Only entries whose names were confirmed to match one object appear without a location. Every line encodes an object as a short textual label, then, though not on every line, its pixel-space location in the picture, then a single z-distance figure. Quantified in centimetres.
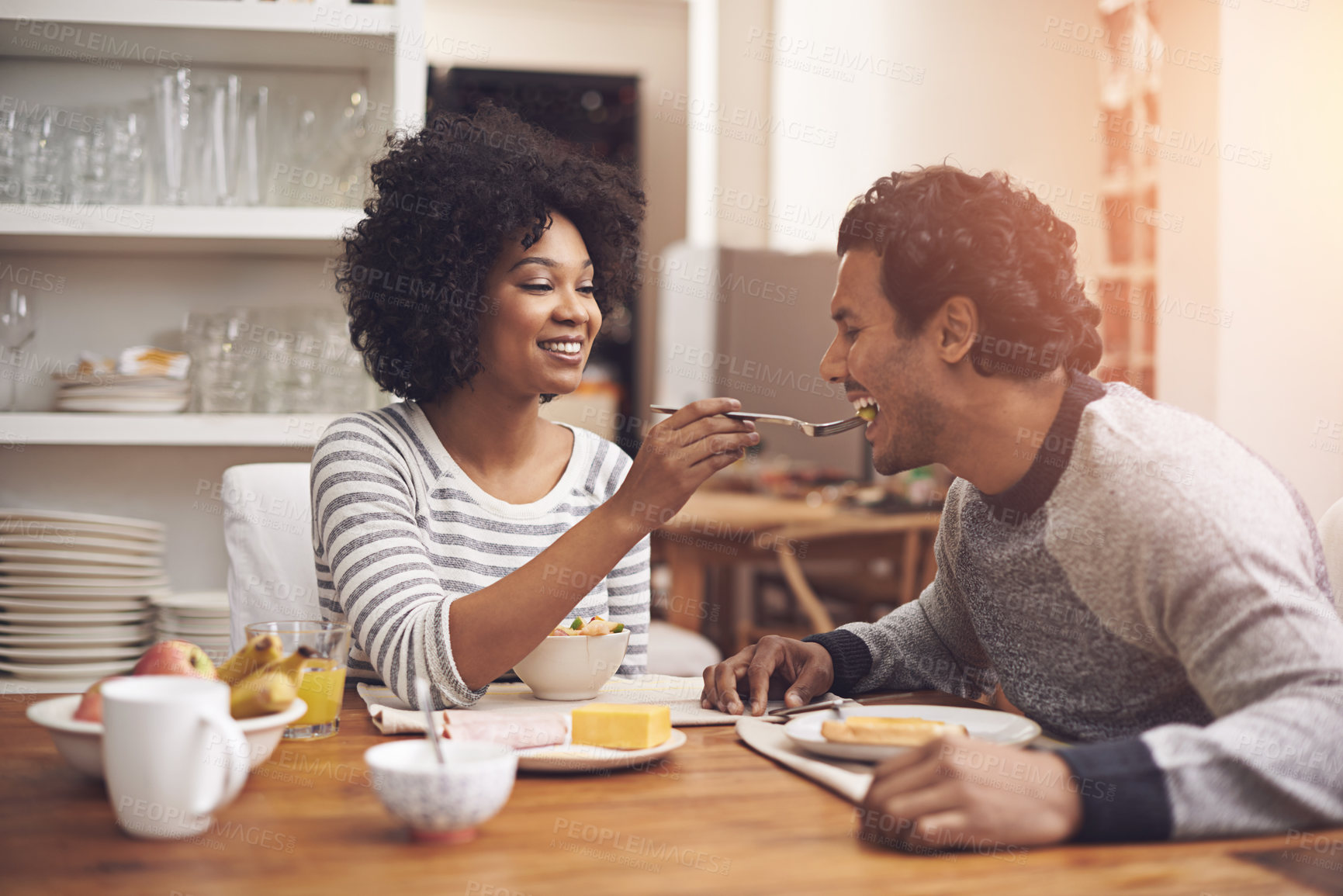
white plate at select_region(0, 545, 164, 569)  209
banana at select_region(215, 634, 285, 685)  105
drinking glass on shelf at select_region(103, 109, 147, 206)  224
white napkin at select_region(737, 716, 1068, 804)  97
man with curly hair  85
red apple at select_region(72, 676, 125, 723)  94
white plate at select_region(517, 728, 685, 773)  102
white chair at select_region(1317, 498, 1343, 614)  125
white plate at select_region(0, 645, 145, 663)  212
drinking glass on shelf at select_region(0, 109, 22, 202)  221
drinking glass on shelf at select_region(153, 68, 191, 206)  224
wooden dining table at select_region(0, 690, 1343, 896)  77
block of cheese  105
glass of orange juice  110
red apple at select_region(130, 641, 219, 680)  99
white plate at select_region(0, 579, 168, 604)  212
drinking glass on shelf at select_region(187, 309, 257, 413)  227
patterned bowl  82
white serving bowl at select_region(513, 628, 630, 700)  130
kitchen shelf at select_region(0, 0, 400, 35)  220
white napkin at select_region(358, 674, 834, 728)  126
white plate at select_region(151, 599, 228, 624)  212
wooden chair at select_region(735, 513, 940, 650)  360
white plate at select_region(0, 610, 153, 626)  212
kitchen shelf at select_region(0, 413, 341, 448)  220
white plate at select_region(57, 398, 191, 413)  225
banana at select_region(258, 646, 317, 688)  105
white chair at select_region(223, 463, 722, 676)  178
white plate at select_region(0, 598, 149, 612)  212
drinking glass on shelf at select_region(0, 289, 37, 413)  228
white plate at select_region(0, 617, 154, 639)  213
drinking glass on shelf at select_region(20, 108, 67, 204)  221
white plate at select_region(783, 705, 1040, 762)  102
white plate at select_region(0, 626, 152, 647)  212
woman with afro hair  133
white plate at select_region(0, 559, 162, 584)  211
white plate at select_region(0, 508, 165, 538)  209
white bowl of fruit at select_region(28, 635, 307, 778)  94
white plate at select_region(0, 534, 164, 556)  209
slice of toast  99
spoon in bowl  88
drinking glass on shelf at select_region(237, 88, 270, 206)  229
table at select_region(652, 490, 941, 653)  351
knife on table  123
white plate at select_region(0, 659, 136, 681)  213
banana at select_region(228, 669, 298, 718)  97
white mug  83
